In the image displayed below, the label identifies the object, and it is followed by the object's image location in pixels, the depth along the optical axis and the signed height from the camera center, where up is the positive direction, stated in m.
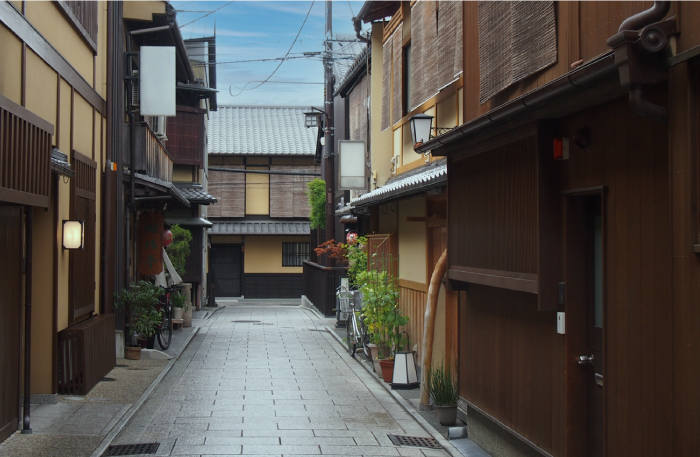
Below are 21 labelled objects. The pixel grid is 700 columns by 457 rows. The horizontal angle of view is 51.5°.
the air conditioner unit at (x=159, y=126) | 23.35 +3.84
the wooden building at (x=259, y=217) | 44.47 +1.60
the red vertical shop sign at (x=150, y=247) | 19.30 -0.12
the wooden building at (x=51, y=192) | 8.73 +0.71
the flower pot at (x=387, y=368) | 13.80 -2.38
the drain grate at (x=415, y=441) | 9.34 -2.59
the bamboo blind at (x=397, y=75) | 15.18 +3.56
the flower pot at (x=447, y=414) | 10.23 -2.42
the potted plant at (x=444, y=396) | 10.15 -2.16
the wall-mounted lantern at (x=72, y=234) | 11.77 +0.14
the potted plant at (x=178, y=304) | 23.59 -2.01
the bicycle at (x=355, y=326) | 16.97 -2.02
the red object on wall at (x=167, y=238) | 23.20 +0.15
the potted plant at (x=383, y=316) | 13.86 -1.41
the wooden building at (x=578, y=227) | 4.75 +0.14
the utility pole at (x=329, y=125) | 27.78 +4.62
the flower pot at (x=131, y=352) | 16.19 -2.44
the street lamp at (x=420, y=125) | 12.00 +1.95
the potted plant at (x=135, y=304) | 15.74 -1.34
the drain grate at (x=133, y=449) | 8.71 -2.52
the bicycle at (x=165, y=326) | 17.75 -2.13
